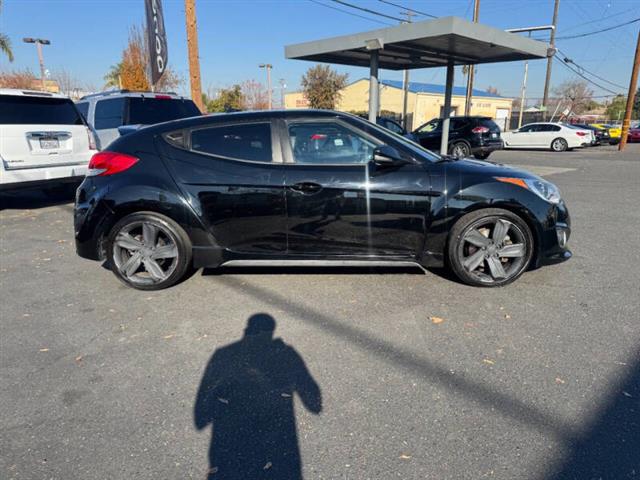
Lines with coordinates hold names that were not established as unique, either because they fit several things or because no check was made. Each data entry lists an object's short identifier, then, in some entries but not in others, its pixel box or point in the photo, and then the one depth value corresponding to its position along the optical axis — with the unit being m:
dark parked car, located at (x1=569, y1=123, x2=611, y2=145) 24.23
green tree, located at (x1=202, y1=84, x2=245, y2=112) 46.12
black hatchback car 3.93
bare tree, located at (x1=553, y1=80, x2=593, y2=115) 67.00
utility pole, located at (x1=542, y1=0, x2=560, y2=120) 36.66
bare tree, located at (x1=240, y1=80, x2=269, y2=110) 56.94
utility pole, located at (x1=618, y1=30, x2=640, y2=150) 20.60
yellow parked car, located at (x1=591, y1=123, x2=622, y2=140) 27.22
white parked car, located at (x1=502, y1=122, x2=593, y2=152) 21.81
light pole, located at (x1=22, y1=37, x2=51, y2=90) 39.25
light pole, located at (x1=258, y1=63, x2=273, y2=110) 57.53
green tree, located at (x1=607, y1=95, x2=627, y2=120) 64.70
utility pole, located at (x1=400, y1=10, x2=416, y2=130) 34.06
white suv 6.59
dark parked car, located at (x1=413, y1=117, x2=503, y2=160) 16.31
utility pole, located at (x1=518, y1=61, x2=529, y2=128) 45.53
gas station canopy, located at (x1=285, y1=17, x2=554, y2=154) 8.79
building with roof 49.97
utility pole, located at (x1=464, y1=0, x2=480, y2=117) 26.64
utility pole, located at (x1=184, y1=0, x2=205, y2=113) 12.03
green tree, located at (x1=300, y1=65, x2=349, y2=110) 47.97
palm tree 22.60
